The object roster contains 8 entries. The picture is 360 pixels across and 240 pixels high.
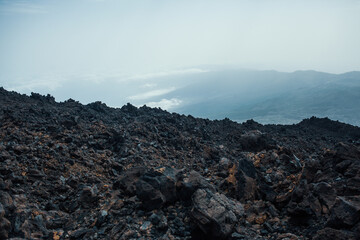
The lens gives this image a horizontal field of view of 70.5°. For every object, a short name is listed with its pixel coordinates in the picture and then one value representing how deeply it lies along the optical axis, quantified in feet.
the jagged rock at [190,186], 26.71
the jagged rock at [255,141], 60.34
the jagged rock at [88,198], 29.35
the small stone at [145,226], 22.72
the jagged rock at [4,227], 20.21
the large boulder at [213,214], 21.48
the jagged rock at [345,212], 18.97
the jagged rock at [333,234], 17.98
